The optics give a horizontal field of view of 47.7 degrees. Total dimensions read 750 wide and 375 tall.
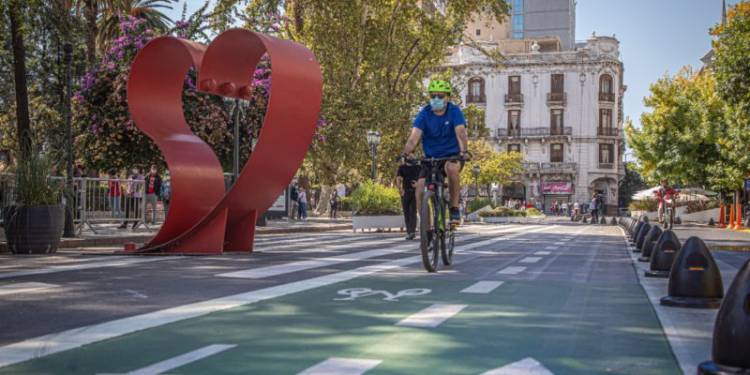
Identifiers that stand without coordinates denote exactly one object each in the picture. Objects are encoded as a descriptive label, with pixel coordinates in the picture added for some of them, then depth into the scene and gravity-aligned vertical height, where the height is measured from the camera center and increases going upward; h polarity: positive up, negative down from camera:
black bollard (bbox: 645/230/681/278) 8.69 -0.39
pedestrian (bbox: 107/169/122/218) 18.20 +0.27
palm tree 33.25 +8.10
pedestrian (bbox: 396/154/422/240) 16.04 +0.34
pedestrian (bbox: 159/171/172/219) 25.37 +0.48
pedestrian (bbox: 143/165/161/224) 20.61 +0.49
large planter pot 12.27 -0.32
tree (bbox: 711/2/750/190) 28.78 +5.53
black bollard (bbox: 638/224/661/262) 11.59 -0.35
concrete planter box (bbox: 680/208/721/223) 50.34 +0.14
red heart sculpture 10.99 +1.13
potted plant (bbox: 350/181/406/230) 24.83 +0.11
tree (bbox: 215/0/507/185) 33.94 +7.01
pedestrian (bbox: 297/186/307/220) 38.12 +0.38
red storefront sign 80.06 +2.74
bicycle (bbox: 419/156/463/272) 8.67 -0.02
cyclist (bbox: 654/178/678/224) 27.45 +0.74
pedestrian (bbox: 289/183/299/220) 36.85 +0.51
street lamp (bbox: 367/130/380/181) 31.69 +2.73
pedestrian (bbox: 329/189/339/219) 41.91 +0.49
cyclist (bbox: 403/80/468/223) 9.15 +0.88
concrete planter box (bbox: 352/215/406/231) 24.78 -0.27
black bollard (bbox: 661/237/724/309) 6.02 -0.44
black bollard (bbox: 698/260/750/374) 3.38 -0.46
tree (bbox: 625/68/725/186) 50.53 +5.41
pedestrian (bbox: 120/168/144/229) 18.77 +0.17
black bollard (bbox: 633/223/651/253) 13.88 -0.31
